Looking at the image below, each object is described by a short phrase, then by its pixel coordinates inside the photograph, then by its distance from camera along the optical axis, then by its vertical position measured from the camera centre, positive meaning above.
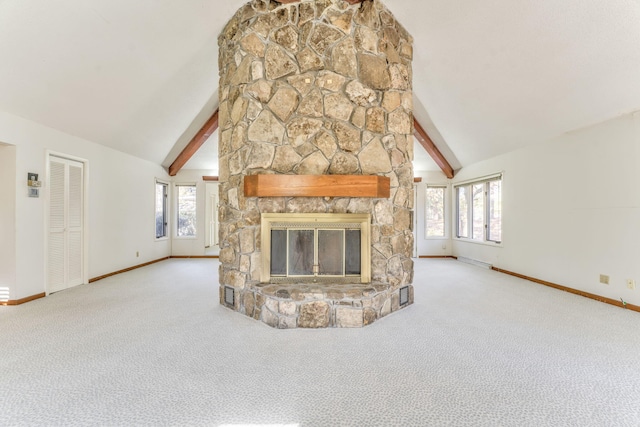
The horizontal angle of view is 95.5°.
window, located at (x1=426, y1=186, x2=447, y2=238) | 7.06 +0.01
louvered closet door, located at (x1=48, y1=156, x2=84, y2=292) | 3.79 -0.17
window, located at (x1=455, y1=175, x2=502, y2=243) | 5.54 +0.06
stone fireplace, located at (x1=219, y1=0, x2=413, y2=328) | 2.88 +0.55
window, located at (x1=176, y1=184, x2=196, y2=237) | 6.98 +0.03
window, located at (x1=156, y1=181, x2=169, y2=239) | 6.53 +0.05
